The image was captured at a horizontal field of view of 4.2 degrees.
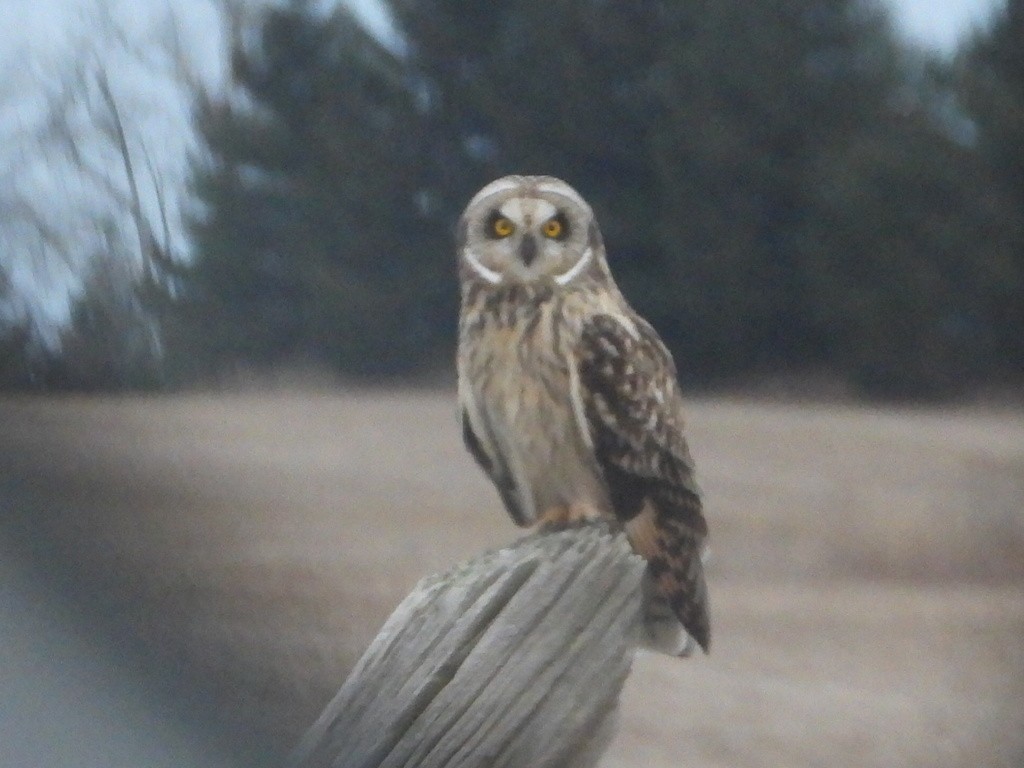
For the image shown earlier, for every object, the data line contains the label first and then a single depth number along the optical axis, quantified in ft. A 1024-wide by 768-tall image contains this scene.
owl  34.02
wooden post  32.86
